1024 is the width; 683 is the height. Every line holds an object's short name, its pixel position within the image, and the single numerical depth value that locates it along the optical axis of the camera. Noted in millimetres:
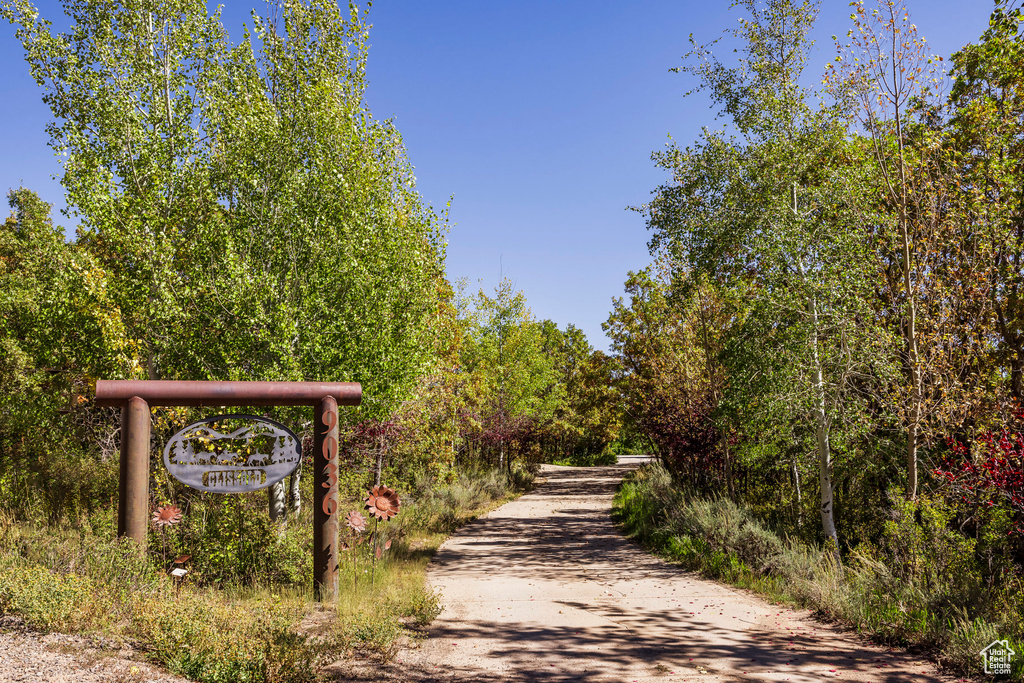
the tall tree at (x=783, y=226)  10398
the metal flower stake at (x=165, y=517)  7602
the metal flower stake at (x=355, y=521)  8250
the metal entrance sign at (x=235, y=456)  6941
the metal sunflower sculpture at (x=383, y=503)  8195
